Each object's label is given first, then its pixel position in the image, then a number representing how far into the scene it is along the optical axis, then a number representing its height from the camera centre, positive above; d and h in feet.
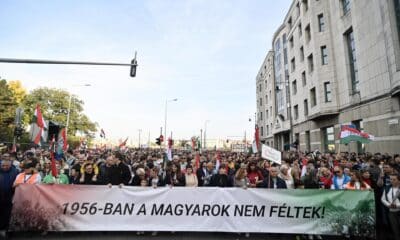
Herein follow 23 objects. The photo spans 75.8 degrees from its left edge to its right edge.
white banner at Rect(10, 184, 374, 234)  20.18 -4.47
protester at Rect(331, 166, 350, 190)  23.40 -2.44
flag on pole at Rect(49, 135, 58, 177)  23.15 -1.57
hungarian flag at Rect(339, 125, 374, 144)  45.91 +3.06
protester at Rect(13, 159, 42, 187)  21.45 -2.19
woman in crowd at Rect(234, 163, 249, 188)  24.40 -2.57
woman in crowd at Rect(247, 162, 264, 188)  25.87 -2.30
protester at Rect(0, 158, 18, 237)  18.44 -2.96
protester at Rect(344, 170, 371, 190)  21.58 -2.59
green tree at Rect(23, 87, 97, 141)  180.65 +32.10
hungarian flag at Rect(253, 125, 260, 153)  38.40 +1.63
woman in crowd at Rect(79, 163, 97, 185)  24.38 -2.42
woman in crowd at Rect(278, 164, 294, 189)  24.77 -2.41
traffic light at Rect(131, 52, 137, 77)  40.73 +13.34
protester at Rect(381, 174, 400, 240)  18.93 -3.74
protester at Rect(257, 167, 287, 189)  22.70 -2.55
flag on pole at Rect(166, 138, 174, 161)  44.14 -0.11
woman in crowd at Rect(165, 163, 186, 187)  24.61 -2.49
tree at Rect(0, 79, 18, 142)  145.38 +25.02
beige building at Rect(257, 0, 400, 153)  52.08 +22.29
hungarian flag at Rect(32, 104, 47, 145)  31.63 +3.37
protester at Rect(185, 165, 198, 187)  24.82 -2.57
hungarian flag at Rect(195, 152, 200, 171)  36.15 -1.42
